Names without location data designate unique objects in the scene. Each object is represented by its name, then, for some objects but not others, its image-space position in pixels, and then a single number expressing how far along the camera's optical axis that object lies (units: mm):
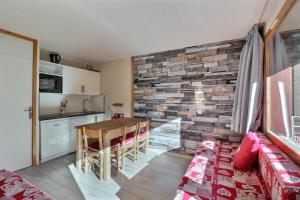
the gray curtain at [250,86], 2205
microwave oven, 3143
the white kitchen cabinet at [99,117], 4109
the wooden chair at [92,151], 2361
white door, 2428
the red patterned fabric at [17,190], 1173
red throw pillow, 1669
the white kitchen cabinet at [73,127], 3437
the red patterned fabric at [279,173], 890
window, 1485
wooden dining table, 2348
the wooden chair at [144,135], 3201
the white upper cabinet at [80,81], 3611
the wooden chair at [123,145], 2623
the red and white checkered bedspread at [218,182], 1238
